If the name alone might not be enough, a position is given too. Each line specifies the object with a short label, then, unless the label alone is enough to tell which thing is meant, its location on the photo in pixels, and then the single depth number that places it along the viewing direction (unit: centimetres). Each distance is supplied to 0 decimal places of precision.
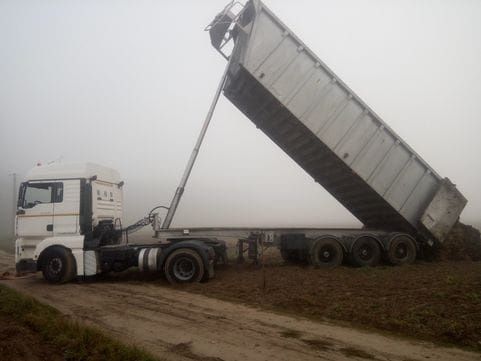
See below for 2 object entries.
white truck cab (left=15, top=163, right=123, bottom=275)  941
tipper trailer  904
